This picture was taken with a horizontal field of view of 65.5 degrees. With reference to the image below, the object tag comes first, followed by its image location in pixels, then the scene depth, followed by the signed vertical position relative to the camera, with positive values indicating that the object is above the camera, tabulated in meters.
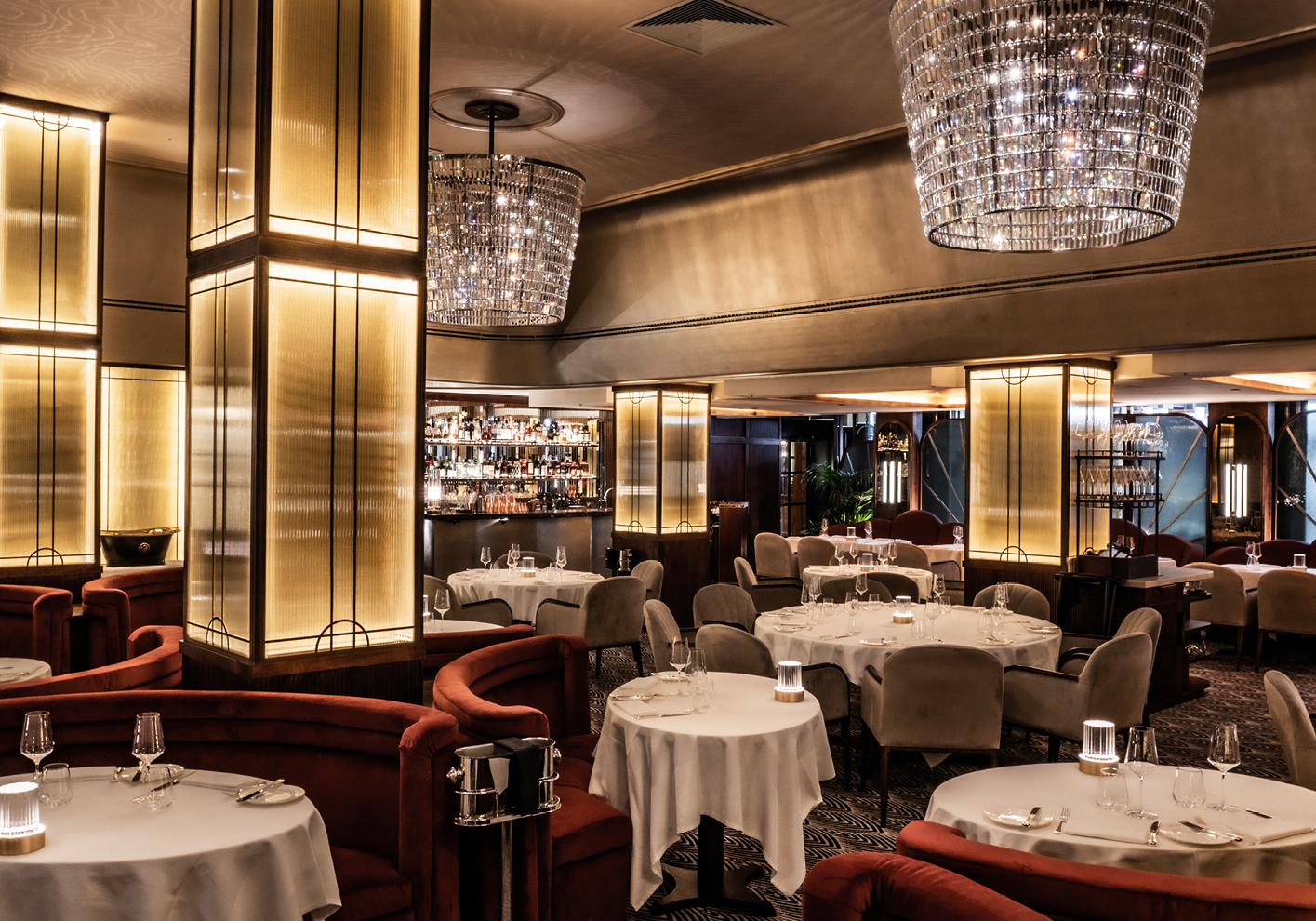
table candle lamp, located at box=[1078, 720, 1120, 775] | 3.49 -0.96
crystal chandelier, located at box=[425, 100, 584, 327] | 5.52 +1.31
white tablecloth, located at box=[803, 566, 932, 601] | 10.14 -1.07
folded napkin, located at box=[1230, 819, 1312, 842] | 2.91 -1.04
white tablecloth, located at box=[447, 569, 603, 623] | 9.02 -1.10
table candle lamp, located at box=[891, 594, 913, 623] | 6.79 -0.97
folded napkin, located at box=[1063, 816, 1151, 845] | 2.92 -1.05
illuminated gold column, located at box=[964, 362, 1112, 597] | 9.37 +0.04
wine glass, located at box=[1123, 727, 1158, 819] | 3.33 -0.92
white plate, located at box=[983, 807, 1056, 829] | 2.99 -1.03
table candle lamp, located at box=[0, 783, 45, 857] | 2.50 -0.88
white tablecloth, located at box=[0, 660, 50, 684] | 4.66 -0.96
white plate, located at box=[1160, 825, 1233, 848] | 2.87 -1.04
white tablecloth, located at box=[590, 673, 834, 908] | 4.07 -1.27
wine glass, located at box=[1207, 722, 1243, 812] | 3.18 -0.87
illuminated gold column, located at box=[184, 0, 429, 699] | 3.89 +0.50
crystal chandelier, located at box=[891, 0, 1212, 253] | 2.72 +1.02
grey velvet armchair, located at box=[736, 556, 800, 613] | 8.79 -1.10
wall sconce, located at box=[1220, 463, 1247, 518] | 14.75 -0.30
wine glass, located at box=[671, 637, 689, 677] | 4.48 -0.83
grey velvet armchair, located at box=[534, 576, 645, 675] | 8.25 -1.21
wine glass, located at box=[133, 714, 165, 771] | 2.96 -0.79
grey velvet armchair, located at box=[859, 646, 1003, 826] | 5.31 -1.22
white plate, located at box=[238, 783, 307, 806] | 2.90 -0.95
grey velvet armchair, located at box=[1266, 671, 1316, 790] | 4.09 -1.05
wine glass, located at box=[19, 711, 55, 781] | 2.95 -0.79
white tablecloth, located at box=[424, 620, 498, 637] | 6.49 -1.03
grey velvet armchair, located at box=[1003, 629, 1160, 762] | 5.58 -1.25
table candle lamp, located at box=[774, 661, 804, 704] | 4.58 -0.98
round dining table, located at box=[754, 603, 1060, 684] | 6.07 -1.05
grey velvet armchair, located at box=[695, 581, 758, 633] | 7.62 -1.03
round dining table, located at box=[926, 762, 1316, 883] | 2.85 -1.05
